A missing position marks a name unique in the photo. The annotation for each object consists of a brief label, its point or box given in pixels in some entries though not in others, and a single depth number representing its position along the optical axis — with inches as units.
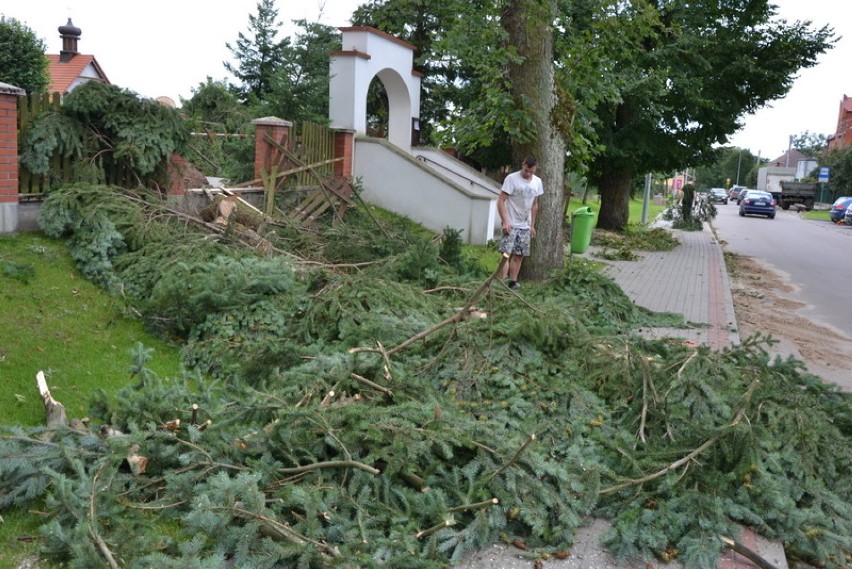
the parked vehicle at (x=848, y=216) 1574.8
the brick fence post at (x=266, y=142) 520.1
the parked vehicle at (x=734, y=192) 3175.2
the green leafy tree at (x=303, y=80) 678.5
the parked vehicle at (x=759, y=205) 1827.0
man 391.4
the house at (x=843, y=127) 3585.1
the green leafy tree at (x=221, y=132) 522.5
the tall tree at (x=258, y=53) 1127.0
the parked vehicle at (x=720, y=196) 2951.3
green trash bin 673.0
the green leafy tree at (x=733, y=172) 4680.1
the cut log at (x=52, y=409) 182.5
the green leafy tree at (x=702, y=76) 764.0
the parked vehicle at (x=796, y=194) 2325.3
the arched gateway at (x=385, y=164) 627.2
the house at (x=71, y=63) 1561.3
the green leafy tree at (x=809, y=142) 5152.6
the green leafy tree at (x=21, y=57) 992.9
